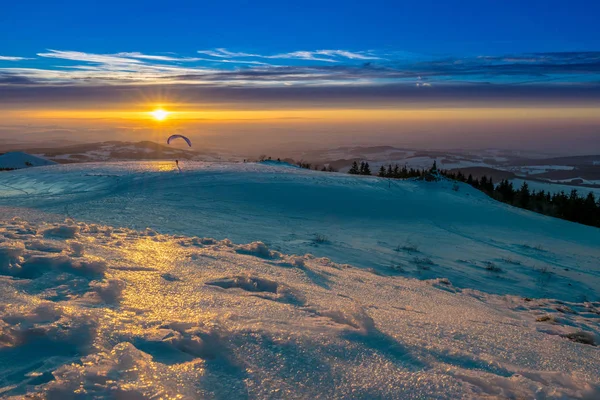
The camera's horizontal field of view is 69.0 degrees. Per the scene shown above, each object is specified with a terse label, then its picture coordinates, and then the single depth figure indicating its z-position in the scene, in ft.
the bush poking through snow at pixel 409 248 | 39.10
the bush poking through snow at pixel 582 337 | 17.38
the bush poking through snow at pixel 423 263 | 34.01
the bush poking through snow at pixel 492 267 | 35.53
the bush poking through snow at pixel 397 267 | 31.92
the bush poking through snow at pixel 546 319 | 22.13
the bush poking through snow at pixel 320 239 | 38.01
